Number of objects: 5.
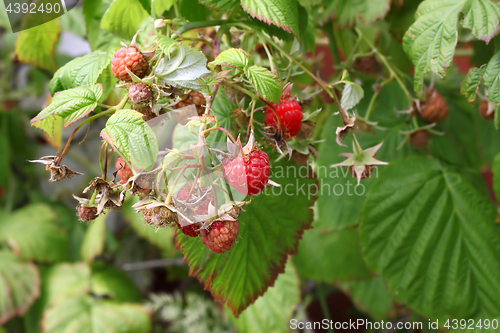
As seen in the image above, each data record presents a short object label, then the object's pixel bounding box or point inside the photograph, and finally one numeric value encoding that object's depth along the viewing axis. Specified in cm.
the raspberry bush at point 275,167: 51
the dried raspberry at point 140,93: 50
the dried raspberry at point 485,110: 62
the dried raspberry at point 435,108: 63
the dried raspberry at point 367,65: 68
